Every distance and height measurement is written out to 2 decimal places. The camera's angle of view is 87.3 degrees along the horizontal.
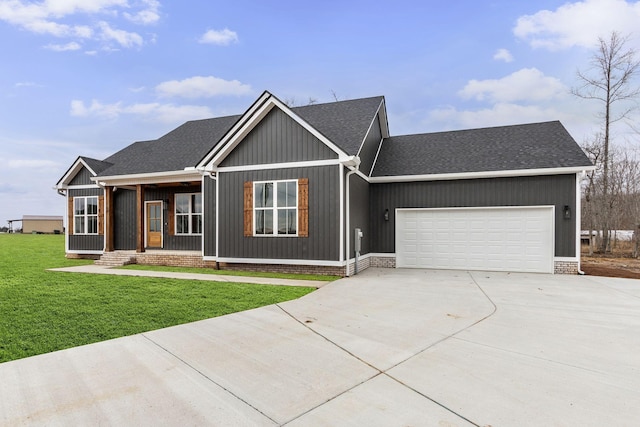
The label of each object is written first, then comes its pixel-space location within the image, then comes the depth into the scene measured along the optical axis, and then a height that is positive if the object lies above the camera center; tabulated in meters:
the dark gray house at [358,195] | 9.55 +0.54
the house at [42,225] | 45.62 -1.62
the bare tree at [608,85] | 16.42 +6.42
